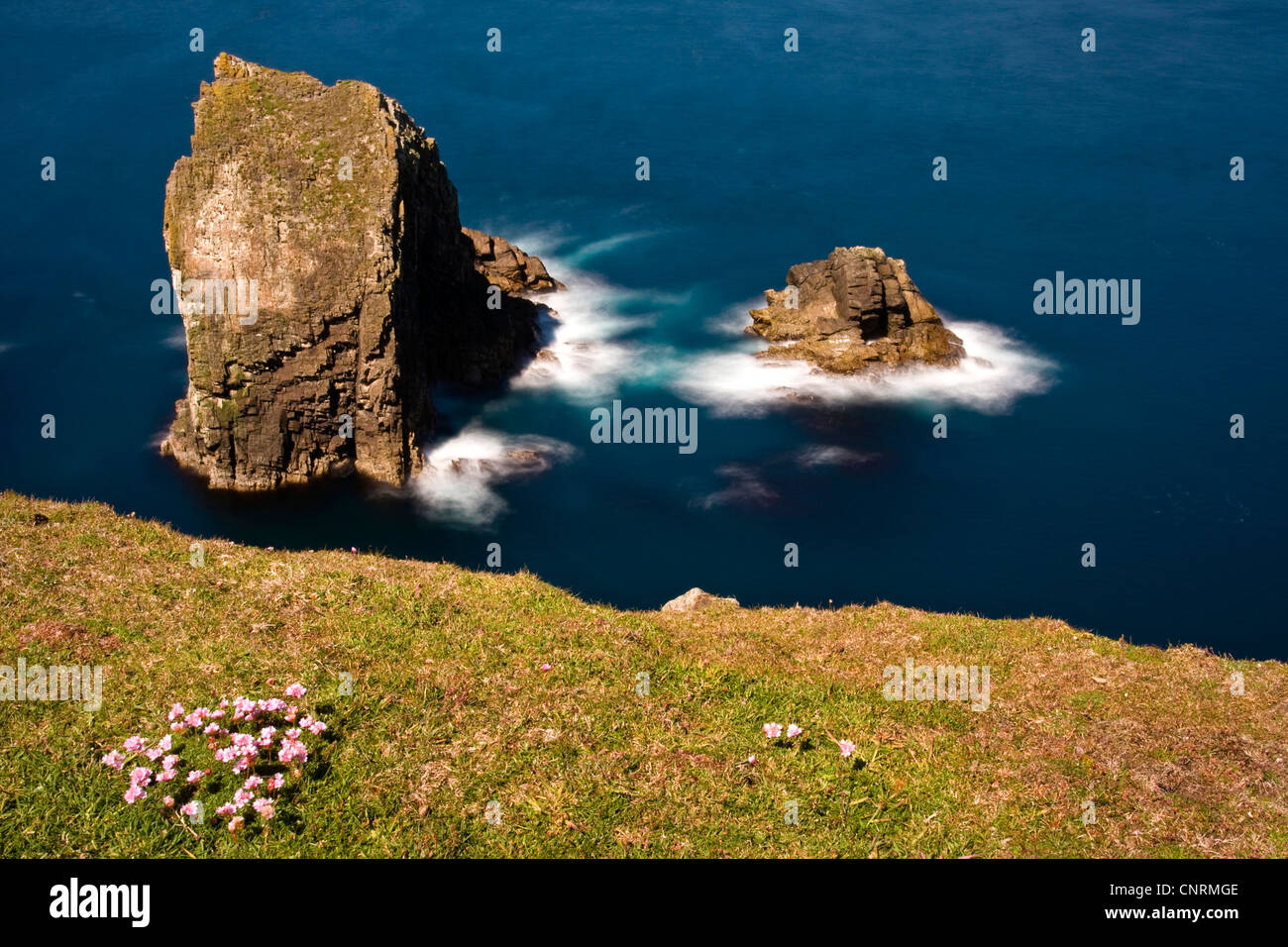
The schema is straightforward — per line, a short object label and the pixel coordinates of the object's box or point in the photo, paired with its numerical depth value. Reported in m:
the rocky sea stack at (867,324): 82.38
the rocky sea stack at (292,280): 65.00
